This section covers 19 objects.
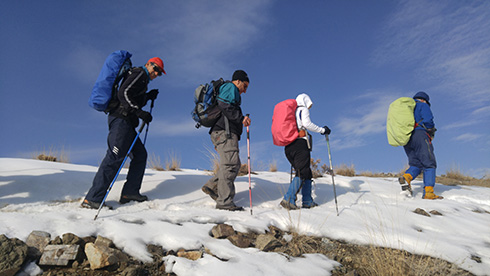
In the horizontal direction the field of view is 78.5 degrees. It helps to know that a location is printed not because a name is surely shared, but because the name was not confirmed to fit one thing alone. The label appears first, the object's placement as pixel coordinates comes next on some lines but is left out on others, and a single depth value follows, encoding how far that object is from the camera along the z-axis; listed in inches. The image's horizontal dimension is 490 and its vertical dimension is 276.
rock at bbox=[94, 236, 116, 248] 116.5
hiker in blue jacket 297.4
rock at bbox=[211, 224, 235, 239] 140.3
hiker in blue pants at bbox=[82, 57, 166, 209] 181.9
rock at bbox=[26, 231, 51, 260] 109.5
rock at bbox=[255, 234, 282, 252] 132.8
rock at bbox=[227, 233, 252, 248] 133.8
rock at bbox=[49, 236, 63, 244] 115.2
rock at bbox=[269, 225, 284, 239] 153.3
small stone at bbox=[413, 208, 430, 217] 223.0
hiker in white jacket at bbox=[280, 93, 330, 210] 226.1
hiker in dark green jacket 202.7
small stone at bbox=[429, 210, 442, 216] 228.6
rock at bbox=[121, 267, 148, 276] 102.4
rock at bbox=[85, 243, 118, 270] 106.7
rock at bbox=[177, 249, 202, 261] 116.9
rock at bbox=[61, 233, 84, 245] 115.4
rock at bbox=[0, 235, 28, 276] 100.3
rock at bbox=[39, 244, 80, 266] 107.1
